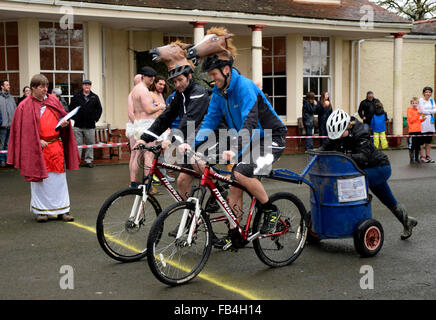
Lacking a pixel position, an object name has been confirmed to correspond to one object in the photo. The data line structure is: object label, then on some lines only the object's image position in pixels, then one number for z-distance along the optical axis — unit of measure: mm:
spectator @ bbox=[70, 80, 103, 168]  14523
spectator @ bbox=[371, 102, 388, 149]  18812
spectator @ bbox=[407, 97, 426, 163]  15078
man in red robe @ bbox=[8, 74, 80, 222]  7738
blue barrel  5988
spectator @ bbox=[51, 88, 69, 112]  14000
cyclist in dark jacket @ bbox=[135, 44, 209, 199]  6438
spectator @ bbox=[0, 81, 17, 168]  13695
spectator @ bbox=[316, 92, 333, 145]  18344
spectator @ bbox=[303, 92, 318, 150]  18359
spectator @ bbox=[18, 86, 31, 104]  14188
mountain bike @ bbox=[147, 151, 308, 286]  4918
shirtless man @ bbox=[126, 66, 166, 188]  9750
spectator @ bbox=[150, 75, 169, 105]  10297
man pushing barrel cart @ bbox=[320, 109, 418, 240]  6109
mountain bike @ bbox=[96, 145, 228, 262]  5609
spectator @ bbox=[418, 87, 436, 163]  15128
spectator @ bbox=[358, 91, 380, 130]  18906
